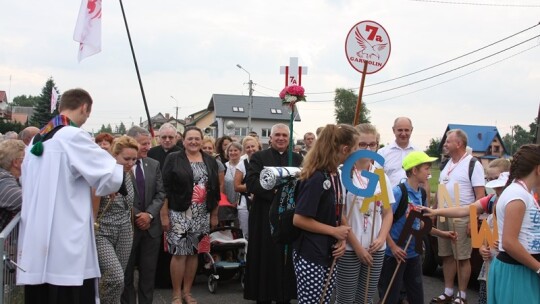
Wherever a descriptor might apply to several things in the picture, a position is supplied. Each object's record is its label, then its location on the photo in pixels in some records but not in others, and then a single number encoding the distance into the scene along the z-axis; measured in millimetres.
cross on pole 6715
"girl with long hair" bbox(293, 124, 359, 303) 3922
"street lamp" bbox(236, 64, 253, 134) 45250
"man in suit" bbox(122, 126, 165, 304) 5652
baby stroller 7004
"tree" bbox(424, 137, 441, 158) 77900
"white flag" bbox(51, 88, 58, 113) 16094
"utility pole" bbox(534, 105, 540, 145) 13075
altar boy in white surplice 3504
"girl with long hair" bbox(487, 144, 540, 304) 3479
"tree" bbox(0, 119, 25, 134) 38128
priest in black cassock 5953
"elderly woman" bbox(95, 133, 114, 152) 6355
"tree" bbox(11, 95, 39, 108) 153825
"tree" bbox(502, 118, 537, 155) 115225
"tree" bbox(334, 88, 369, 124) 76438
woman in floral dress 6082
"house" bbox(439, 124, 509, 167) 60172
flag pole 9994
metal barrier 3284
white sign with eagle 6355
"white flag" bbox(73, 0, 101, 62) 8398
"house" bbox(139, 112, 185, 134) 83894
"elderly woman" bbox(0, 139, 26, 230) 4254
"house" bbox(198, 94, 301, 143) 70000
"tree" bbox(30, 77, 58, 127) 68938
